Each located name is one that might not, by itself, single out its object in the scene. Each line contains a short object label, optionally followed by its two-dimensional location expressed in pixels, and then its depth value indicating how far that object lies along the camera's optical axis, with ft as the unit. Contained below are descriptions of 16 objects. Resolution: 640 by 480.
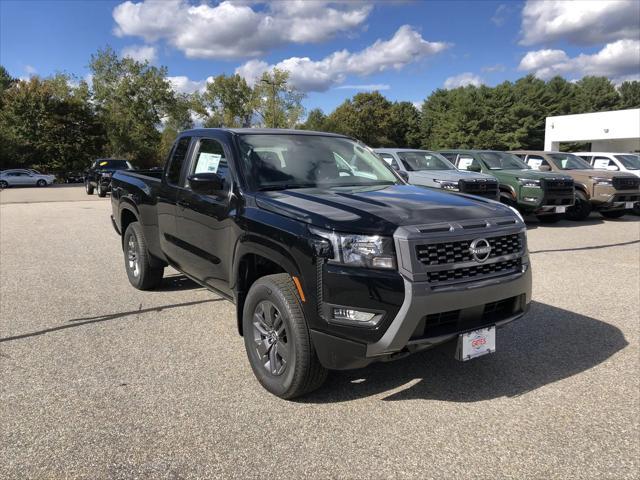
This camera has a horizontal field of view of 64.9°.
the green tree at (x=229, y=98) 228.63
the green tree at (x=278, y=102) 198.58
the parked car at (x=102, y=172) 77.00
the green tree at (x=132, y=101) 177.58
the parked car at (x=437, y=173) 35.47
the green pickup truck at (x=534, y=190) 38.86
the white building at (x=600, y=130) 138.00
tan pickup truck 42.52
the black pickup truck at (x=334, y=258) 9.54
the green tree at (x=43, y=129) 147.23
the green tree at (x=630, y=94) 270.98
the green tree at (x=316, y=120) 224.53
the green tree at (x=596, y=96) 239.09
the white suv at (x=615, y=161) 51.57
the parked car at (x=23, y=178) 123.77
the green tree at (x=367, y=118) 238.27
